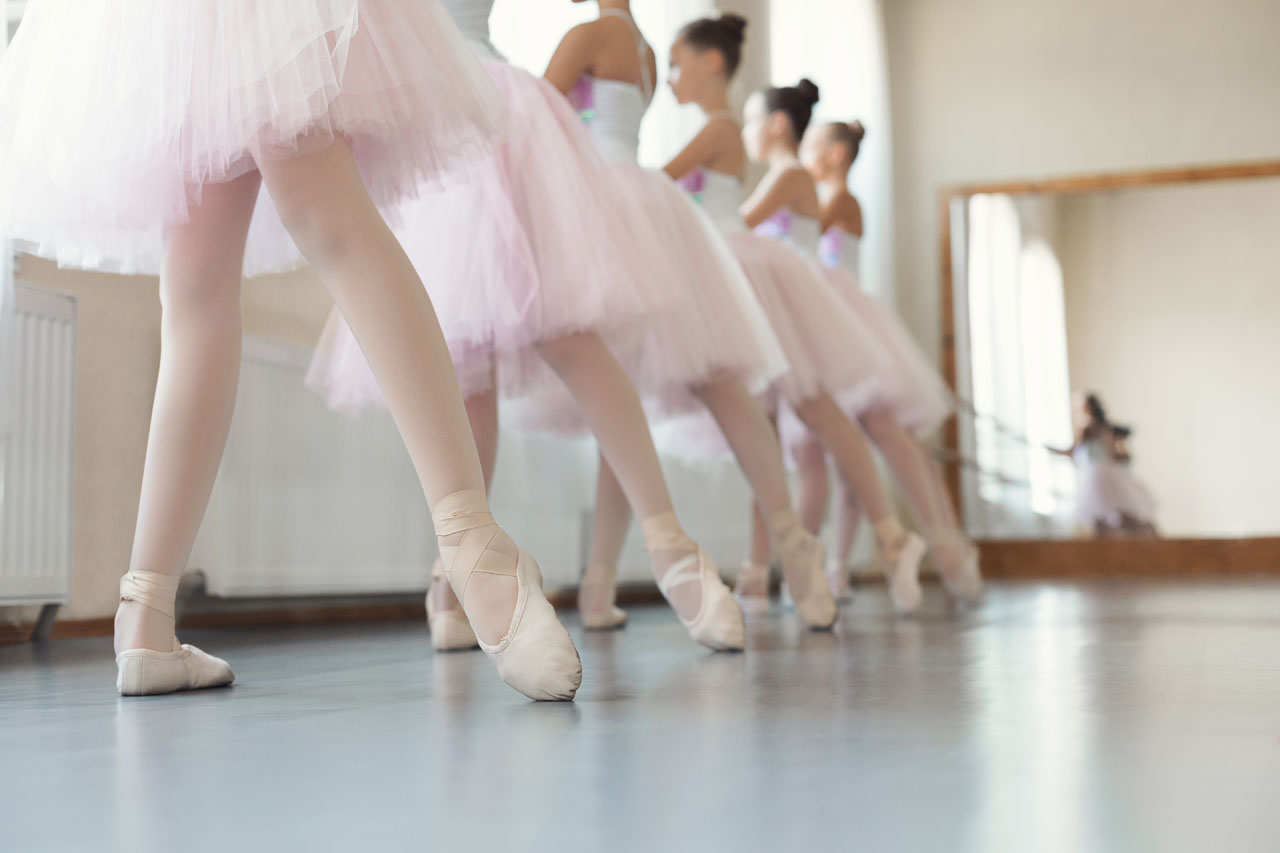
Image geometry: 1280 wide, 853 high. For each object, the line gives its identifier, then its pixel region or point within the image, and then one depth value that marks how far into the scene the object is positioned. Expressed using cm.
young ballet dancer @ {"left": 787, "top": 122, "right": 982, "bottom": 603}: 322
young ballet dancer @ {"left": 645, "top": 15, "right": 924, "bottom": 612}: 274
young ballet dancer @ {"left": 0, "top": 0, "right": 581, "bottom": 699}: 107
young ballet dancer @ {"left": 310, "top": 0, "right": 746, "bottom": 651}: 159
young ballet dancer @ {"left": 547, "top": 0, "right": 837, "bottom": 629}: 209
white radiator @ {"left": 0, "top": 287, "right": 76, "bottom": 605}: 199
